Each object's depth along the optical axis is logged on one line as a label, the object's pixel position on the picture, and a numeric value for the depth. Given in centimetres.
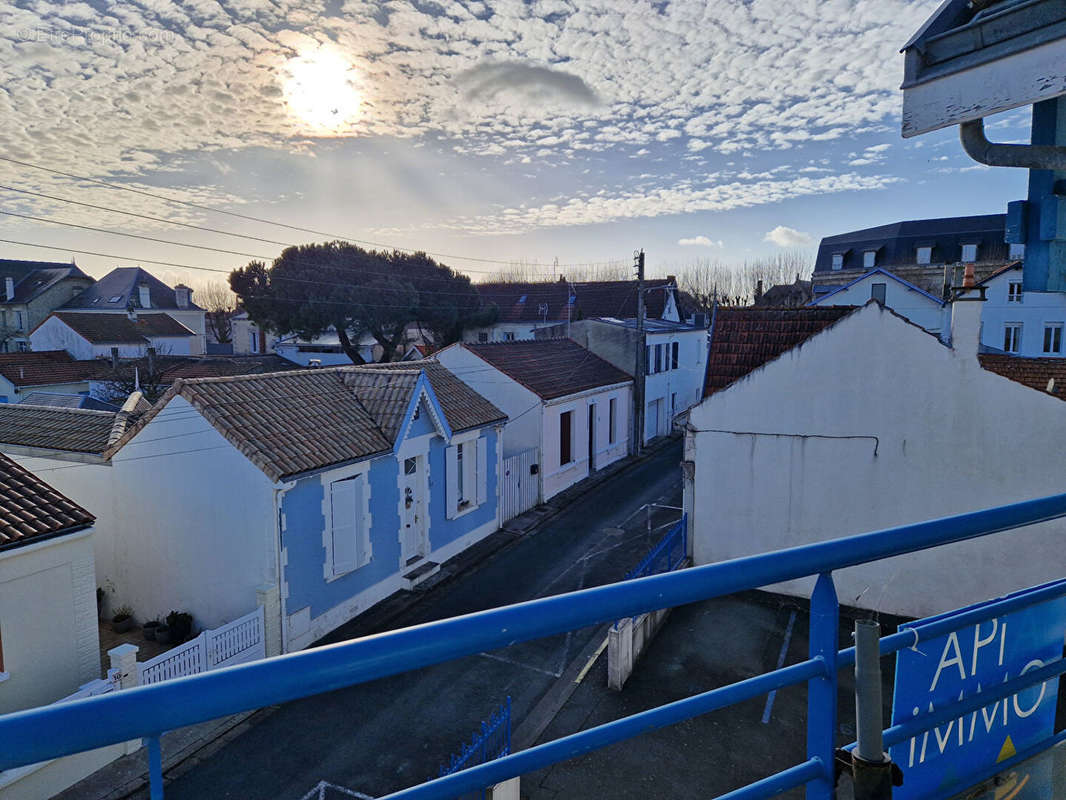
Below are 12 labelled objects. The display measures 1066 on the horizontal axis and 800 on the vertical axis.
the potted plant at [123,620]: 1241
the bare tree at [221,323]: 6431
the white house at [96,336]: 3694
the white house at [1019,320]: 3189
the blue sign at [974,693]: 185
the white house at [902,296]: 2844
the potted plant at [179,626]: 1161
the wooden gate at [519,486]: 1898
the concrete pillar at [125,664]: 893
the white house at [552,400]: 2088
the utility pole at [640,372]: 2598
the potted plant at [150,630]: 1188
